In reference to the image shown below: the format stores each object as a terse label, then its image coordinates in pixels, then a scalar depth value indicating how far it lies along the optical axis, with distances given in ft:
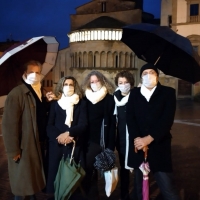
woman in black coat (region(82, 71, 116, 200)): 13.28
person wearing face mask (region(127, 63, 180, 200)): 11.05
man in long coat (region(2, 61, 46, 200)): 11.41
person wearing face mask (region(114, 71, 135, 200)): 13.64
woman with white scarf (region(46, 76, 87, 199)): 12.53
